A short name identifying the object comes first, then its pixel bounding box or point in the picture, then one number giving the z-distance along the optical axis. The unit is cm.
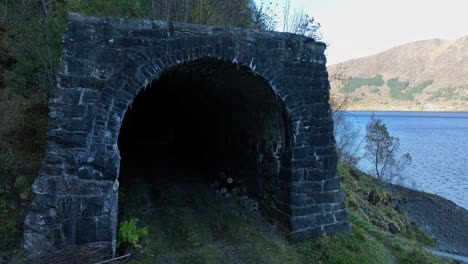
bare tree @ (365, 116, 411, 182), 3059
